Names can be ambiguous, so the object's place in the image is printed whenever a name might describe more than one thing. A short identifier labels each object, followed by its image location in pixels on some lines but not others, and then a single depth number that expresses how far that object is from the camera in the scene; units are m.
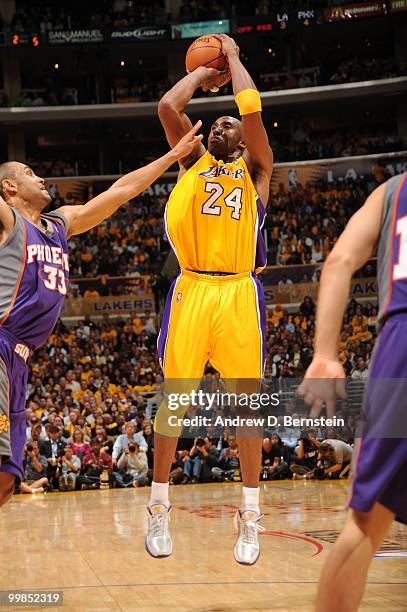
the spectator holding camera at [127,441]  14.12
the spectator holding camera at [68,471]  14.05
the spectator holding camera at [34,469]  13.86
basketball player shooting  5.29
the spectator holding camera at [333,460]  13.45
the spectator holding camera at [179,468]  14.36
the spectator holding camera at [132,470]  14.14
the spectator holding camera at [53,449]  14.05
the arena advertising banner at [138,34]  27.47
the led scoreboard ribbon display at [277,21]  26.88
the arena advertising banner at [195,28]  27.23
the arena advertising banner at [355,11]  26.59
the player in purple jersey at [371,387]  2.56
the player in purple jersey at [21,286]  4.47
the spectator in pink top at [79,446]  14.25
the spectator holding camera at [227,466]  14.41
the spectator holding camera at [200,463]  14.34
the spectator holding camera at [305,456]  13.30
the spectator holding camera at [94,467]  14.12
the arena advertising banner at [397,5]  26.52
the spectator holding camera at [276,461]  13.80
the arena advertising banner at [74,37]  27.17
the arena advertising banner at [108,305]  23.08
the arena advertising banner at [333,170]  25.78
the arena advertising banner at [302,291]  22.34
